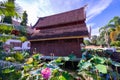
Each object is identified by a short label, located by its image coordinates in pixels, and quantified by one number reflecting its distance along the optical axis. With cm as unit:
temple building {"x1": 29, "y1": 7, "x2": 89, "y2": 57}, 629
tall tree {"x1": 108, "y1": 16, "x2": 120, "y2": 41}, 1126
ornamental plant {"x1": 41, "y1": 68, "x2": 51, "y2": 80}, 185
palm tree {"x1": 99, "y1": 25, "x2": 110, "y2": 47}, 1480
